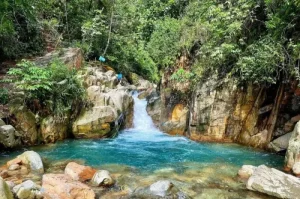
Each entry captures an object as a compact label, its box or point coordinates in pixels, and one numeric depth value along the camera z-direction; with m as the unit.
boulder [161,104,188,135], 12.22
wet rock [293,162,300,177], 6.85
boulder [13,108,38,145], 9.27
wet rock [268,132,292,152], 9.12
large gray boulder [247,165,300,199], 5.75
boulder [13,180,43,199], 5.11
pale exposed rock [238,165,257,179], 6.96
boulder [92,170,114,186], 6.23
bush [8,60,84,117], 9.52
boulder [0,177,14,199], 4.38
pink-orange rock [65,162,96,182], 6.56
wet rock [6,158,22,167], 7.05
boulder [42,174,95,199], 5.51
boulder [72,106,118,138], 10.82
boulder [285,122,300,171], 7.30
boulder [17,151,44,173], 6.93
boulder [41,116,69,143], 9.82
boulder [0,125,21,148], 8.45
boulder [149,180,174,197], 5.61
